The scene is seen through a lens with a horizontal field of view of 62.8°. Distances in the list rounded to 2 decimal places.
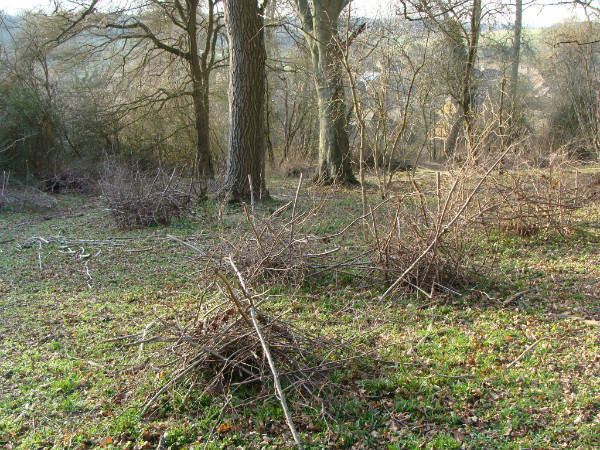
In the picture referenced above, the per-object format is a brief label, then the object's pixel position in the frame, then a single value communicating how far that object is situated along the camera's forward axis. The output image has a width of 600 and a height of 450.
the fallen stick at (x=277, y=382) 2.34
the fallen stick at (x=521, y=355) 3.58
